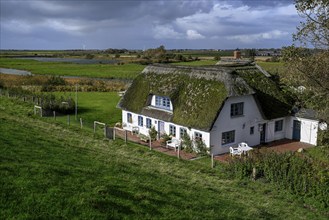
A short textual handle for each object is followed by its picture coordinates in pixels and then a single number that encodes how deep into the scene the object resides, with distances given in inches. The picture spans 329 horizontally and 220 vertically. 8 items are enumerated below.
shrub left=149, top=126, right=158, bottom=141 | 1079.0
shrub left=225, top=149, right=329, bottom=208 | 613.9
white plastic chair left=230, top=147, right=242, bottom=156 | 911.8
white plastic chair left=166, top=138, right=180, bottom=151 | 981.8
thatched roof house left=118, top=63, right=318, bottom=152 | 951.6
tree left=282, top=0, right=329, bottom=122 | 518.0
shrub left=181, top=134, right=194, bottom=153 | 965.7
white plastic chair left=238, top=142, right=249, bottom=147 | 974.3
